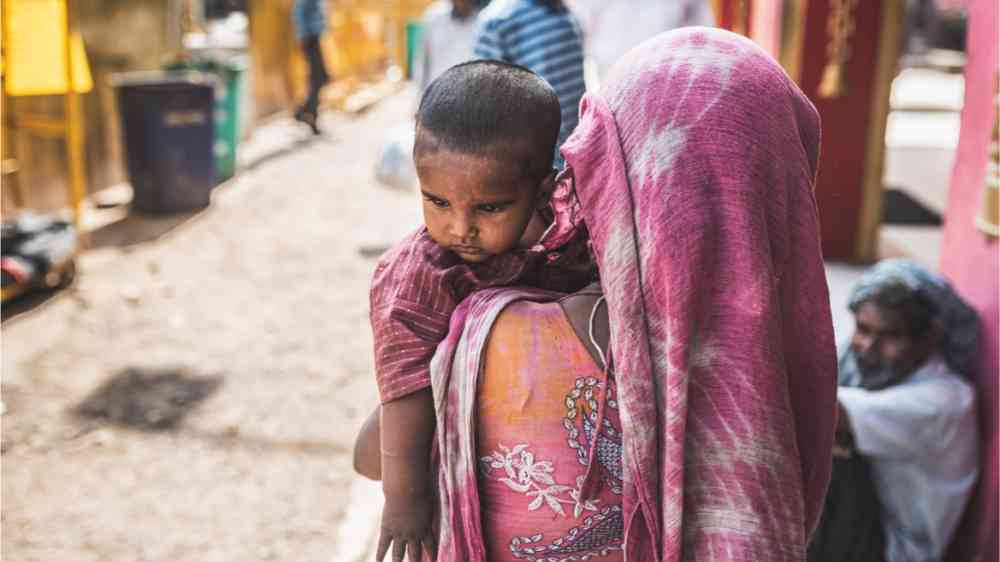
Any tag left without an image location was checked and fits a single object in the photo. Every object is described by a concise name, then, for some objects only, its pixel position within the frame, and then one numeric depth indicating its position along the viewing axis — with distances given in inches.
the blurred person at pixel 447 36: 219.5
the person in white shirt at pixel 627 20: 189.3
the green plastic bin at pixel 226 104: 383.2
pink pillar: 118.6
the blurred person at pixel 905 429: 118.6
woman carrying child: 54.1
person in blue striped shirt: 149.3
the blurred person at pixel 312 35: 502.9
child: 61.1
